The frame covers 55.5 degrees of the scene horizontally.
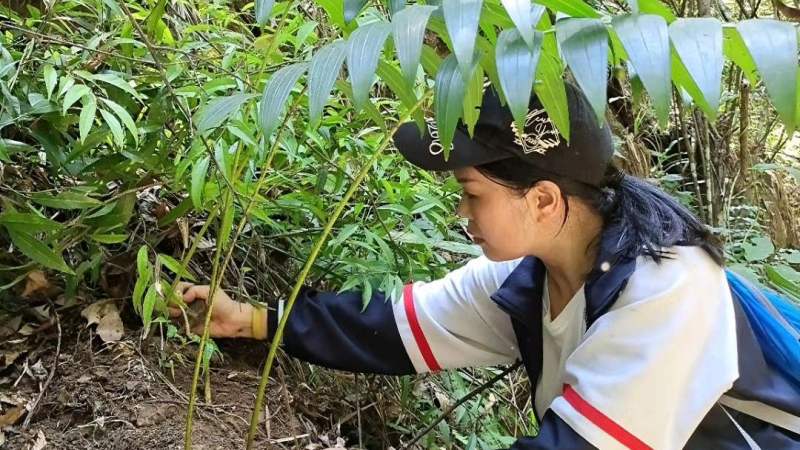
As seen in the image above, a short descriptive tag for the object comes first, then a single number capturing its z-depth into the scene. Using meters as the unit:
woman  1.01
